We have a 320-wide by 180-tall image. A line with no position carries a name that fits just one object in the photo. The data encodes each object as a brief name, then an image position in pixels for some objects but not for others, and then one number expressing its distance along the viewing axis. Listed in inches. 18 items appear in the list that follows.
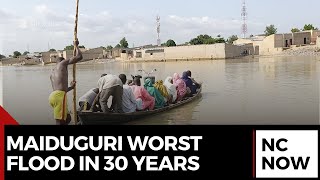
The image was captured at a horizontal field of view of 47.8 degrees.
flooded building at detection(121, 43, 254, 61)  2027.6
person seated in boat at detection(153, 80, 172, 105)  385.8
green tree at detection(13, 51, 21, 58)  3885.8
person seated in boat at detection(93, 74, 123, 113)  299.6
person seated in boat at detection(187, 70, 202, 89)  477.0
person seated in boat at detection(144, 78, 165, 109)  366.9
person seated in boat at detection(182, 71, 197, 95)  474.6
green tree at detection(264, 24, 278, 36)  2962.6
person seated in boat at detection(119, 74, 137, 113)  318.3
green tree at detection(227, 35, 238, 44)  3232.8
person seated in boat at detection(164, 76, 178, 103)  418.9
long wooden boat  286.0
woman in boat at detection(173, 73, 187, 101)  443.2
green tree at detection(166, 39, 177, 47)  2962.6
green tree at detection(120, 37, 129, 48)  3423.5
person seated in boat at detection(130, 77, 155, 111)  338.8
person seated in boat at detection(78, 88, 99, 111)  307.6
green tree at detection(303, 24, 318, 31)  2476.6
